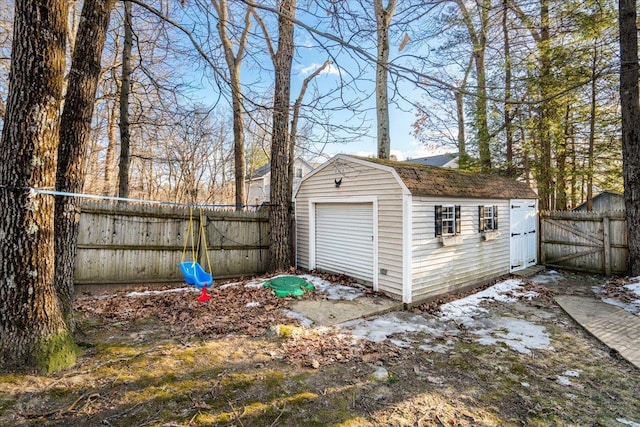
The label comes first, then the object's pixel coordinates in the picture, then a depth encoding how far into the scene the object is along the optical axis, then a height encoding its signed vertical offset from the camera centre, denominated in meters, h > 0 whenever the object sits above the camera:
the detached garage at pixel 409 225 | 5.65 -0.22
